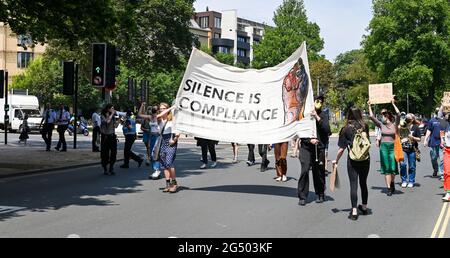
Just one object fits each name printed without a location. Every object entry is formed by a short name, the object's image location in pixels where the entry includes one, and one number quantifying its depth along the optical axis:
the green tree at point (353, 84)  71.69
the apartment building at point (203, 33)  105.62
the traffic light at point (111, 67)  19.47
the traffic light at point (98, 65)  19.35
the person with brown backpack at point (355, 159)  8.71
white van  41.88
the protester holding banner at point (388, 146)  11.23
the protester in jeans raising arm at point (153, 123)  15.38
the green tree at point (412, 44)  57.03
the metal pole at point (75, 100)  22.19
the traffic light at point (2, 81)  21.58
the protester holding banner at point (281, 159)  13.43
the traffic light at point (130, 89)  24.53
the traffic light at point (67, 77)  21.12
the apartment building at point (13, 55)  81.00
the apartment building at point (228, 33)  111.75
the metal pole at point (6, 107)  23.95
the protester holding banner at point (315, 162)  10.12
